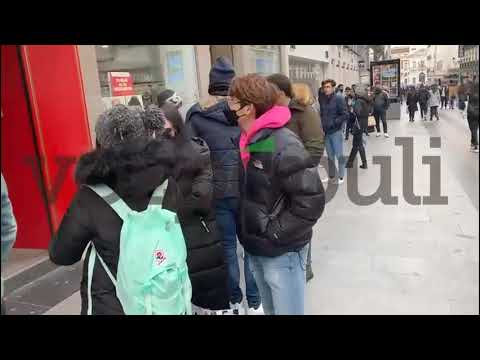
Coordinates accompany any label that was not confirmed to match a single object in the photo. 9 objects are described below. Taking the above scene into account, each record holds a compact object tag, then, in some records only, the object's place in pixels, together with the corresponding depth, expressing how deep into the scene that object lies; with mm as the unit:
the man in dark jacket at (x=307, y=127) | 3092
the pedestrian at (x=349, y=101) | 6278
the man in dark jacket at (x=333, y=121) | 6180
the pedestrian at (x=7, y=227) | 1608
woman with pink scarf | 2041
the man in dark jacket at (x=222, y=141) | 2842
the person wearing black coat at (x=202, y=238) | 2326
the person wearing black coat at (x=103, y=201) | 1622
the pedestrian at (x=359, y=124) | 5454
